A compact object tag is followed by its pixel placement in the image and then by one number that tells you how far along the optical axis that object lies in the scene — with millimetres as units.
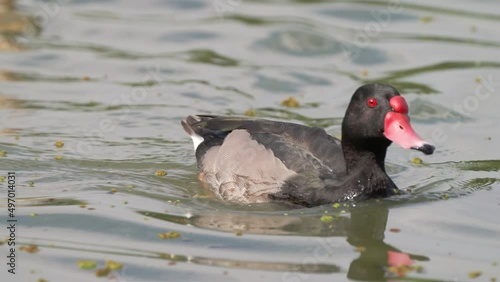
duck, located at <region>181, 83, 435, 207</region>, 18344
